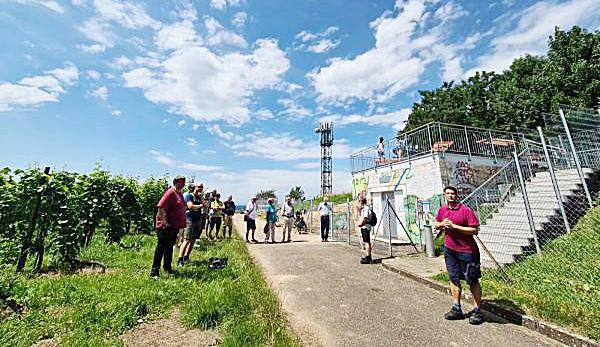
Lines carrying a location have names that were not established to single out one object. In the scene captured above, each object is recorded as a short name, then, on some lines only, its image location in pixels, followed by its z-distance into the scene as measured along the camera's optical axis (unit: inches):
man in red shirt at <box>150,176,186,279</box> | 205.9
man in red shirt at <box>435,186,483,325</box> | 152.4
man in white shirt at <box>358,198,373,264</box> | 285.1
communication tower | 1795.0
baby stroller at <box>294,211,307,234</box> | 647.3
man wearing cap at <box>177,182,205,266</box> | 243.8
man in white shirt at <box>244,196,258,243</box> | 430.9
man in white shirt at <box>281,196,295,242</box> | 460.8
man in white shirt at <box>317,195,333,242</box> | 479.8
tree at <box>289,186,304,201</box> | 2773.1
